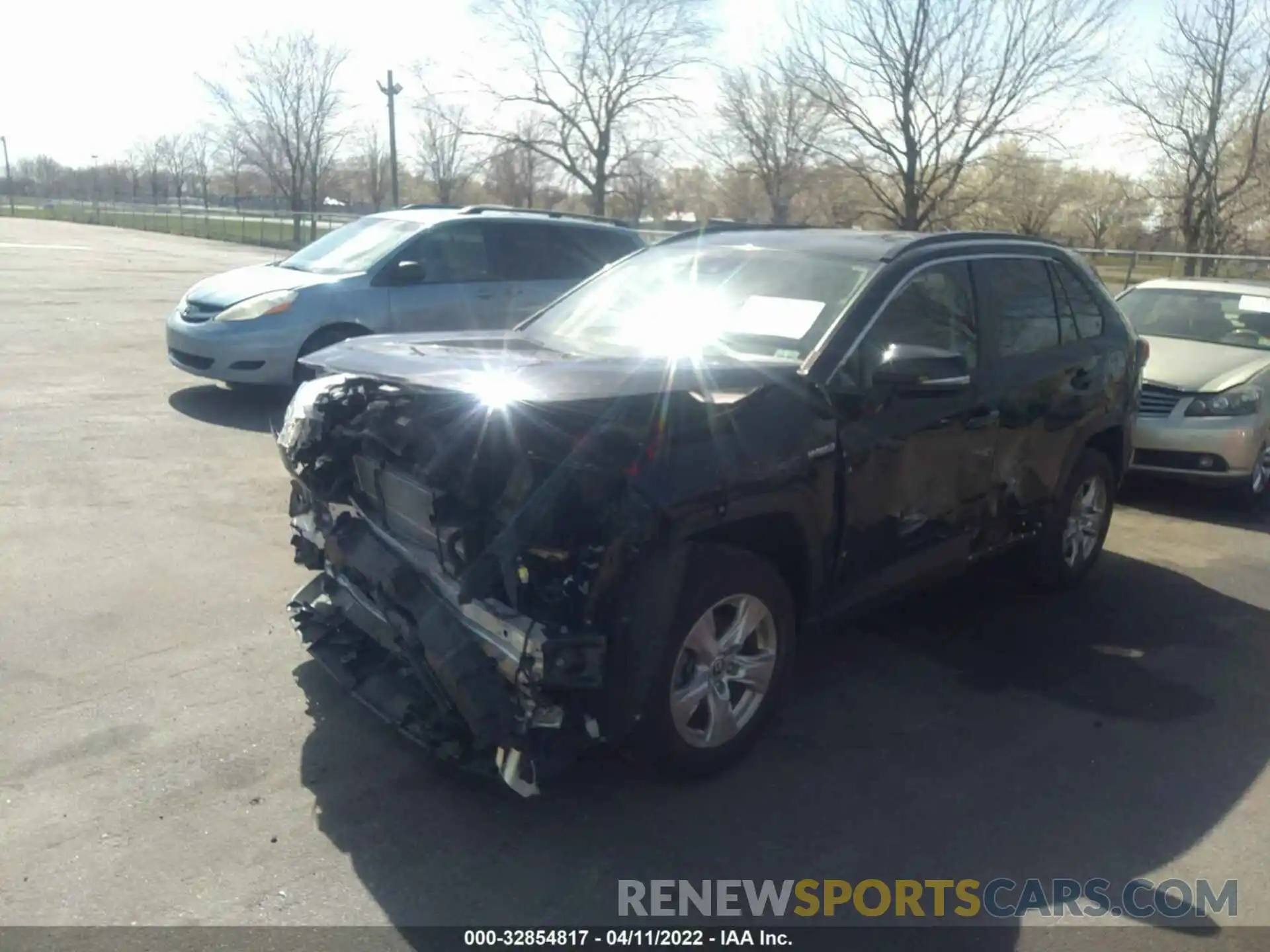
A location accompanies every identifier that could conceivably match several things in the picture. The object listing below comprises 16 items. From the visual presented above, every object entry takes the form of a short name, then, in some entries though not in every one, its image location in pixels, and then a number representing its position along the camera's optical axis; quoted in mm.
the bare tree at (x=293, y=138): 49750
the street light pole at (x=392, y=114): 34969
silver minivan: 9203
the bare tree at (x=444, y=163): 46812
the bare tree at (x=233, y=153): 51219
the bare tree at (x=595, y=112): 41406
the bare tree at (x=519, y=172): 43750
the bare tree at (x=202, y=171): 62462
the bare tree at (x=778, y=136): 29859
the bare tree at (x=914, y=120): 27406
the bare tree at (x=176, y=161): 77312
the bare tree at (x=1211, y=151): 24297
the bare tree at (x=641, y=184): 42594
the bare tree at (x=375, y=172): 56312
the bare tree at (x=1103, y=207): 34500
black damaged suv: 3346
